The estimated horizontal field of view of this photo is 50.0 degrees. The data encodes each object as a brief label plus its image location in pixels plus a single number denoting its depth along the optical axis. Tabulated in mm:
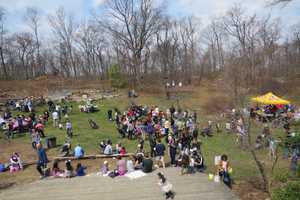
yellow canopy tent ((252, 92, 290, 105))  26703
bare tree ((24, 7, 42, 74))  66462
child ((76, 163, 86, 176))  15805
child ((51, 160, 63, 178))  15748
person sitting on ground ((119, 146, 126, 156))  18480
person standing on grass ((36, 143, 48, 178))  16078
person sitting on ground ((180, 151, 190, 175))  14781
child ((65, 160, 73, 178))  15591
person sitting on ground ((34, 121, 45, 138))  23109
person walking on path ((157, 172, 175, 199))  12547
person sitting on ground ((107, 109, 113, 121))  29341
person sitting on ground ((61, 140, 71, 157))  19036
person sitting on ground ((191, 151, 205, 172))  15594
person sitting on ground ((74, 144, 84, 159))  18281
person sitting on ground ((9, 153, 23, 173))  17297
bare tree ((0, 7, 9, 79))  60250
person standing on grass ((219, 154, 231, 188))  13945
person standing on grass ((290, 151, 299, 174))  14591
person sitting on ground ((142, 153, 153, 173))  15462
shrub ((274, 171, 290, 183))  12297
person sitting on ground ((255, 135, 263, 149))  19922
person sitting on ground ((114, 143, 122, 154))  18714
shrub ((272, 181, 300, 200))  9680
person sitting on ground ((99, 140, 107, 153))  19875
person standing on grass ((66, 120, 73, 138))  23453
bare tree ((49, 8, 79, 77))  64000
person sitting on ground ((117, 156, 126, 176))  15438
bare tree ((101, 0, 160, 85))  48469
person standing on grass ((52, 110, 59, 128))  26891
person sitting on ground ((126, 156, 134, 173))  15648
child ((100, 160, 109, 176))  15782
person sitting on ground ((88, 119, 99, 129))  26341
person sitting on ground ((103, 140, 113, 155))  18844
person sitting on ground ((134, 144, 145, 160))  16469
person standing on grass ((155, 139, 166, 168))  16156
